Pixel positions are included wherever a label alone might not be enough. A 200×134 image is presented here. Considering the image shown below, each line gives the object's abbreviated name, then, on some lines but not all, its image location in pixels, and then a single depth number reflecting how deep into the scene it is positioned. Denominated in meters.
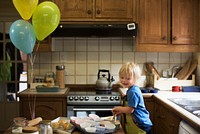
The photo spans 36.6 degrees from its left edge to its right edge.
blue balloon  2.22
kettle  3.57
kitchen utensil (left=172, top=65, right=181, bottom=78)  3.86
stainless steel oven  3.29
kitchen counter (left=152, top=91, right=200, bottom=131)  2.02
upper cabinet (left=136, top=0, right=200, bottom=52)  3.54
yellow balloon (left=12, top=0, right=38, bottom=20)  2.26
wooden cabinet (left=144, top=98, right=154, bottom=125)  3.27
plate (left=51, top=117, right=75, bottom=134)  1.82
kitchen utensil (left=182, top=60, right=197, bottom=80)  3.73
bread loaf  1.97
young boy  2.42
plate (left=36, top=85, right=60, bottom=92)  3.41
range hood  3.43
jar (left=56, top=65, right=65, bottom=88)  3.70
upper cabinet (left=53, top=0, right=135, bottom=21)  3.51
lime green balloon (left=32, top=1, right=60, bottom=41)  2.25
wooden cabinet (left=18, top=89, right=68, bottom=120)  3.31
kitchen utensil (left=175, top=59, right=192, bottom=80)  3.75
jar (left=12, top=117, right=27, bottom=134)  1.72
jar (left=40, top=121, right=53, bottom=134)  1.68
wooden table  1.83
